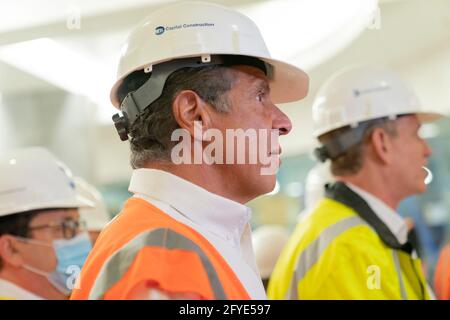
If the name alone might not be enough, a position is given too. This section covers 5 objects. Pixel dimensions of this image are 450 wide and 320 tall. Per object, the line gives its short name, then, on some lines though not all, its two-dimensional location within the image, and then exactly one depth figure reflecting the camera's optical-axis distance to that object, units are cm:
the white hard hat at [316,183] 420
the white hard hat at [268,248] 364
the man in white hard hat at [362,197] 201
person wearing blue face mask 217
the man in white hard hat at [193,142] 116
